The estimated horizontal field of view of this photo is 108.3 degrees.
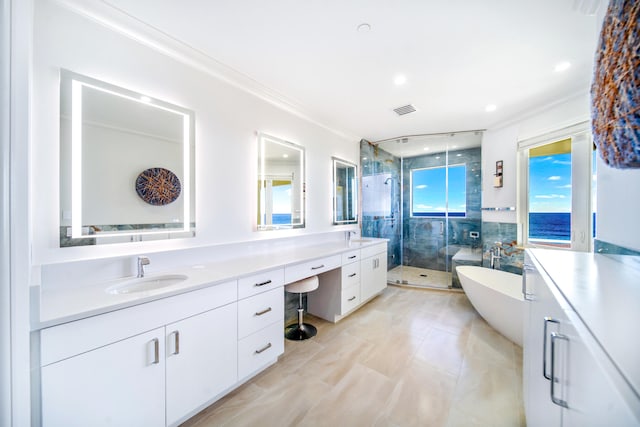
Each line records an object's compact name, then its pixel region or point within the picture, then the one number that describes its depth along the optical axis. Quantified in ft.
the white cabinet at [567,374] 1.24
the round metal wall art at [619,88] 1.50
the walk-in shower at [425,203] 13.28
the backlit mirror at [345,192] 11.29
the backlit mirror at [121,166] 4.33
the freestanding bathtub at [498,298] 7.06
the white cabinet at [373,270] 10.07
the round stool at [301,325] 7.45
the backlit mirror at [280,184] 7.77
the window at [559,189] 8.05
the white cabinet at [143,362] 3.18
